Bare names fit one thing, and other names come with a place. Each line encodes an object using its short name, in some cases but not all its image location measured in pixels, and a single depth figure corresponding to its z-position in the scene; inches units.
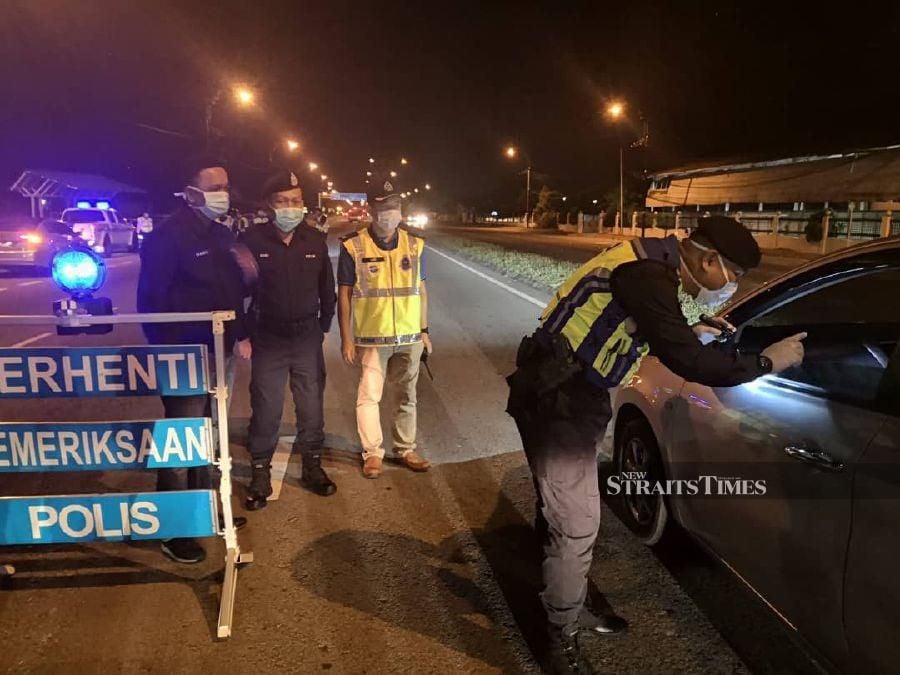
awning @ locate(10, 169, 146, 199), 1342.3
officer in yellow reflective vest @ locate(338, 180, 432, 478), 172.7
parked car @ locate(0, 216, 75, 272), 657.0
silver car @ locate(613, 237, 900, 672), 80.0
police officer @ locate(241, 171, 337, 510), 159.3
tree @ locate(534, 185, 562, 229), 2679.4
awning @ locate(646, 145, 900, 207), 1164.5
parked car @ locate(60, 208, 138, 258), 784.3
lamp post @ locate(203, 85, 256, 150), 953.5
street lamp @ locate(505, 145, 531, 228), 2364.7
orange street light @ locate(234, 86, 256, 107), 1102.4
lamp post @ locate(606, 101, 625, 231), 1402.6
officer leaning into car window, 92.2
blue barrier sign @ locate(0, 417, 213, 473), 117.3
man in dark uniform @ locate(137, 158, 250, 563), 139.9
